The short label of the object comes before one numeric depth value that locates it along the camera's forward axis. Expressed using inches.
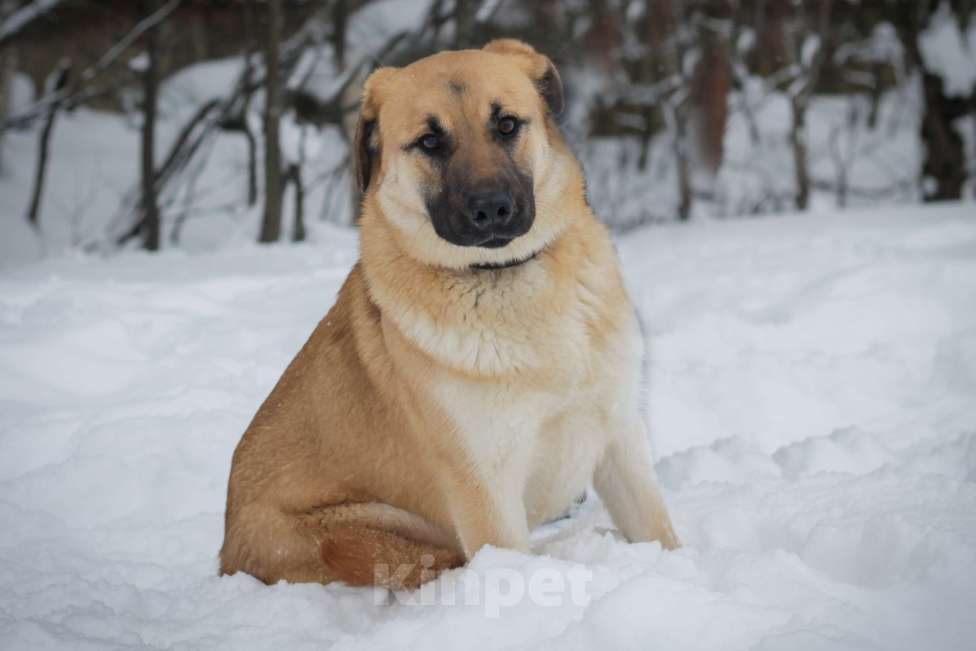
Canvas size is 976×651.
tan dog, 95.3
